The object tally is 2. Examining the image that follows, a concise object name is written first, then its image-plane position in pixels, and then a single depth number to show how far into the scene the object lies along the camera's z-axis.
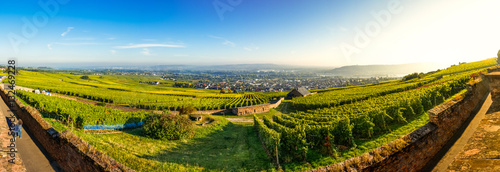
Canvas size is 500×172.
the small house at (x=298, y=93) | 57.39
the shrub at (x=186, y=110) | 32.06
